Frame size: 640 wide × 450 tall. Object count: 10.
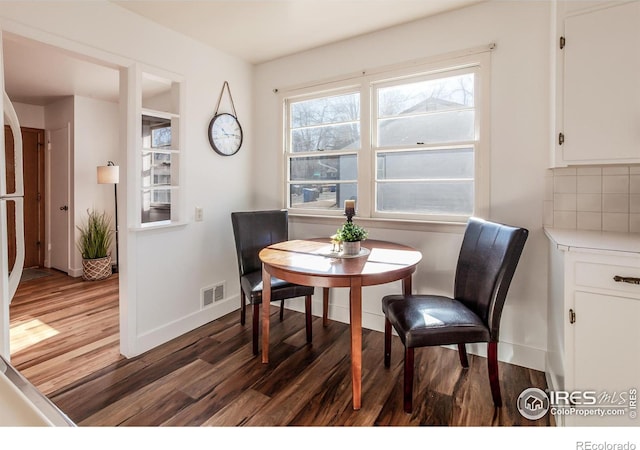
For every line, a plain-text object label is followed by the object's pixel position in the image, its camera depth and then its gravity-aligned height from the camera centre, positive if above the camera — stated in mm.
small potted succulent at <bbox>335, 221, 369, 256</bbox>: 2182 -135
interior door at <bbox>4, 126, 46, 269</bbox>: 4738 +296
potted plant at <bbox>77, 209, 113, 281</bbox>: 4375 -389
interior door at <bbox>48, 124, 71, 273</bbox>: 4617 +296
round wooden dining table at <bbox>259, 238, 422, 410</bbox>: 1790 -283
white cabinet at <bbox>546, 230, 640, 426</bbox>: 1417 -466
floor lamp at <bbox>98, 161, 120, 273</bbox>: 4305 +556
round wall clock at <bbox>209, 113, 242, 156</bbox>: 2953 +760
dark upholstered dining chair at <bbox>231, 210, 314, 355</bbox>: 2396 -278
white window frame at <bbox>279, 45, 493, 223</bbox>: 2314 +789
